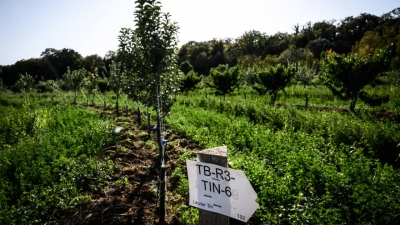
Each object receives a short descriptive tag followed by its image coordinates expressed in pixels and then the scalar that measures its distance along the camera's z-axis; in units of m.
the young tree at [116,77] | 14.34
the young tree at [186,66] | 47.34
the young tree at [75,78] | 24.95
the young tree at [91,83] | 19.88
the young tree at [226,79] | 19.59
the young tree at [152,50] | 5.45
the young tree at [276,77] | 16.14
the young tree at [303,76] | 19.48
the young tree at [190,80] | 26.97
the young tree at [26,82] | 27.98
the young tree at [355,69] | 12.23
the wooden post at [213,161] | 2.05
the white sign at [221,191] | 1.92
